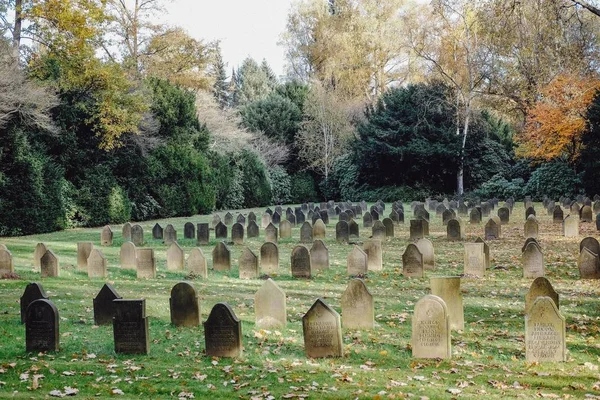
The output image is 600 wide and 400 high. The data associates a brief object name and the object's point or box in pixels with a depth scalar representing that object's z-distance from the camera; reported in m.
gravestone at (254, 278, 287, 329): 9.94
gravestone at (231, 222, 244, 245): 22.45
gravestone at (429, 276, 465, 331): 9.78
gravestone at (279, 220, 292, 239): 23.83
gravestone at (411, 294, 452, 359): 8.19
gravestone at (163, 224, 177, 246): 21.98
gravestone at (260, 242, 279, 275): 15.55
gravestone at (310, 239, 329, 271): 15.70
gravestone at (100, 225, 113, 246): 22.31
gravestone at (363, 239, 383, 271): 15.87
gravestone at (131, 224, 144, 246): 21.91
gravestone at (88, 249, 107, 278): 15.03
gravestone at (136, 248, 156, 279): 14.93
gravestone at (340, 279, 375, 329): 9.79
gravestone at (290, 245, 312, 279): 14.72
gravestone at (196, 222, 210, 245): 22.52
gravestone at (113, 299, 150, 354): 8.53
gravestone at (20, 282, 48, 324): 9.80
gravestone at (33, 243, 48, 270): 15.77
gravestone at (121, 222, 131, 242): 22.58
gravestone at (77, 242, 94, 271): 15.90
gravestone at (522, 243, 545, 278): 14.36
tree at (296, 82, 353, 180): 52.41
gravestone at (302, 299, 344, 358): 8.33
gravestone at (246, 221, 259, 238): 24.52
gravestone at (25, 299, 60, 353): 8.51
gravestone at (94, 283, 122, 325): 10.00
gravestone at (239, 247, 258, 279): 15.09
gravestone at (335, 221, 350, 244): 22.27
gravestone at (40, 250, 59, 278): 14.74
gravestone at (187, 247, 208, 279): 15.09
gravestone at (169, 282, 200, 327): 9.93
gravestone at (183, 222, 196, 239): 23.73
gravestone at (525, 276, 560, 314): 9.48
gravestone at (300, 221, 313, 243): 22.56
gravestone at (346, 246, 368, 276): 15.04
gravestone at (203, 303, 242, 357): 8.27
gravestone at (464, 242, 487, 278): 14.53
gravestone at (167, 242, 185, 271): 15.88
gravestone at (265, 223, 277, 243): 22.21
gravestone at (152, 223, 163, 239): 23.25
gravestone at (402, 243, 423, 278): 14.73
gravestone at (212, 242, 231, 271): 15.89
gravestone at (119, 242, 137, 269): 16.14
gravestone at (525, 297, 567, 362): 7.97
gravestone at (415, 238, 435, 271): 15.45
